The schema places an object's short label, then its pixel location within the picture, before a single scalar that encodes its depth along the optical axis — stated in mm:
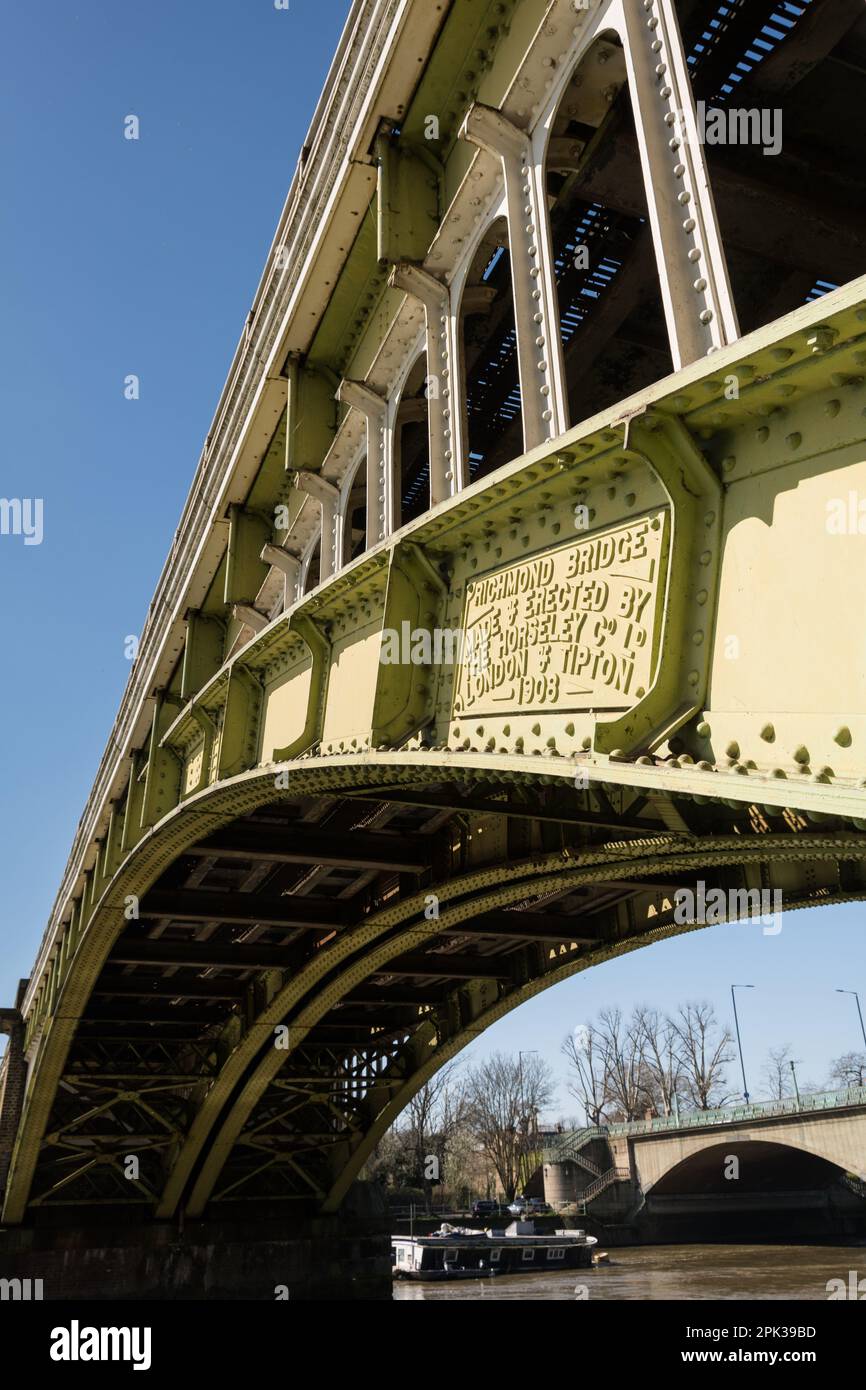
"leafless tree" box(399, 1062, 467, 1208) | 62091
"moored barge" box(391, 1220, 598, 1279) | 36656
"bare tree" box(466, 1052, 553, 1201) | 67062
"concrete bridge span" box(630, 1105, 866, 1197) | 39219
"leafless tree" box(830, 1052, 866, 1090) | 79775
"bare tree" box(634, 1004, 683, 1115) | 72812
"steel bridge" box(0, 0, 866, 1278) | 3428
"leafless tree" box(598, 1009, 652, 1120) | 74250
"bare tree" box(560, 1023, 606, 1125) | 74062
